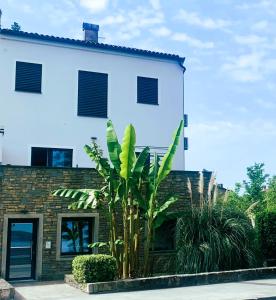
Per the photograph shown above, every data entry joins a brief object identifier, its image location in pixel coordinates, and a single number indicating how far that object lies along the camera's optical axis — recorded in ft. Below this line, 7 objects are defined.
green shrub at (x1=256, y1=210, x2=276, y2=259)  51.88
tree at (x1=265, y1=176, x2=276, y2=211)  69.28
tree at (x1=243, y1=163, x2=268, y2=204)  81.71
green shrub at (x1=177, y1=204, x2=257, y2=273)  46.78
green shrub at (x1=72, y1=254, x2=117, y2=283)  41.55
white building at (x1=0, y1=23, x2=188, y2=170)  65.36
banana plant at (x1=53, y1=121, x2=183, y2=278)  44.65
